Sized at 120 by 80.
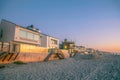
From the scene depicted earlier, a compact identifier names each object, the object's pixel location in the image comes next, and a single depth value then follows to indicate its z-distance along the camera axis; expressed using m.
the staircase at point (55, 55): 22.15
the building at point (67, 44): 38.43
